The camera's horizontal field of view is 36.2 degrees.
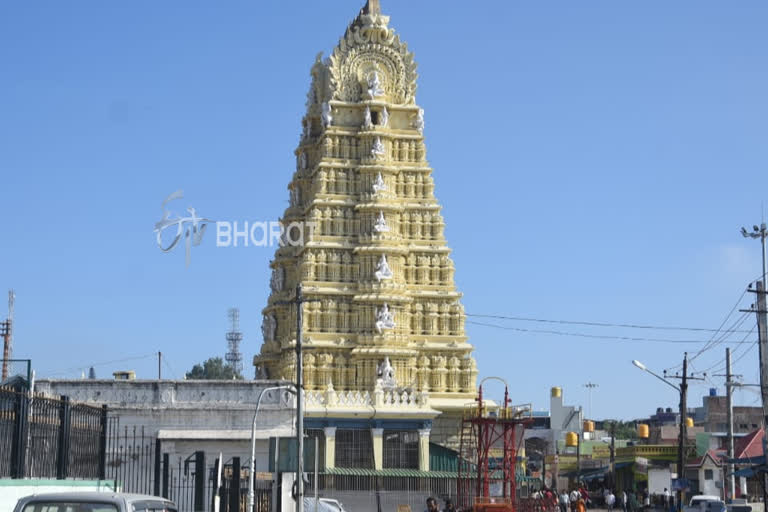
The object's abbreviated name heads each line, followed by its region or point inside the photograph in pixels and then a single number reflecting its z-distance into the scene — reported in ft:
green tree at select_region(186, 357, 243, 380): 476.95
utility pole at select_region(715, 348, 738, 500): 169.81
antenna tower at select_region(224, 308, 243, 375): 533.55
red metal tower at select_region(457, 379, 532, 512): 129.29
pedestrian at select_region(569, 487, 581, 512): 160.14
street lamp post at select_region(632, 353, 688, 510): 161.82
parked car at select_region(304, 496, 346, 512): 124.98
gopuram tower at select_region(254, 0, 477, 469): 199.21
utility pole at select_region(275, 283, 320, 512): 105.19
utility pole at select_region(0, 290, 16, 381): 275.59
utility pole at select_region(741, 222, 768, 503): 143.27
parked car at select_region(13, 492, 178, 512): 44.60
